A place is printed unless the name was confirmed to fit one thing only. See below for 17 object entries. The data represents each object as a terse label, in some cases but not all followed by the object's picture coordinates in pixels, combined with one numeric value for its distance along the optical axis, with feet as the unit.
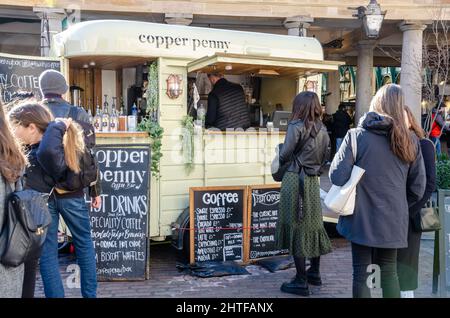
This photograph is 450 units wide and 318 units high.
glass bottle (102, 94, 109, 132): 18.88
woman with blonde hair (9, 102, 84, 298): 11.37
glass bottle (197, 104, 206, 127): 19.75
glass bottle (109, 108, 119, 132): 18.92
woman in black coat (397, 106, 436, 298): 12.16
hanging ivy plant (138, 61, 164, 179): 18.38
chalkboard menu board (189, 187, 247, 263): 18.03
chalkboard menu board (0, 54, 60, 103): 19.10
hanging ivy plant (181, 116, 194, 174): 18.88
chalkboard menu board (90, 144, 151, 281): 16.61
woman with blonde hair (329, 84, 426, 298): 11.41
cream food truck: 18.13
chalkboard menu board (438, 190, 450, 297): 14.26
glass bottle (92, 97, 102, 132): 18.89
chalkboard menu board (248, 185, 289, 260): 18.84
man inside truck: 20.58
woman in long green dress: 14.96
